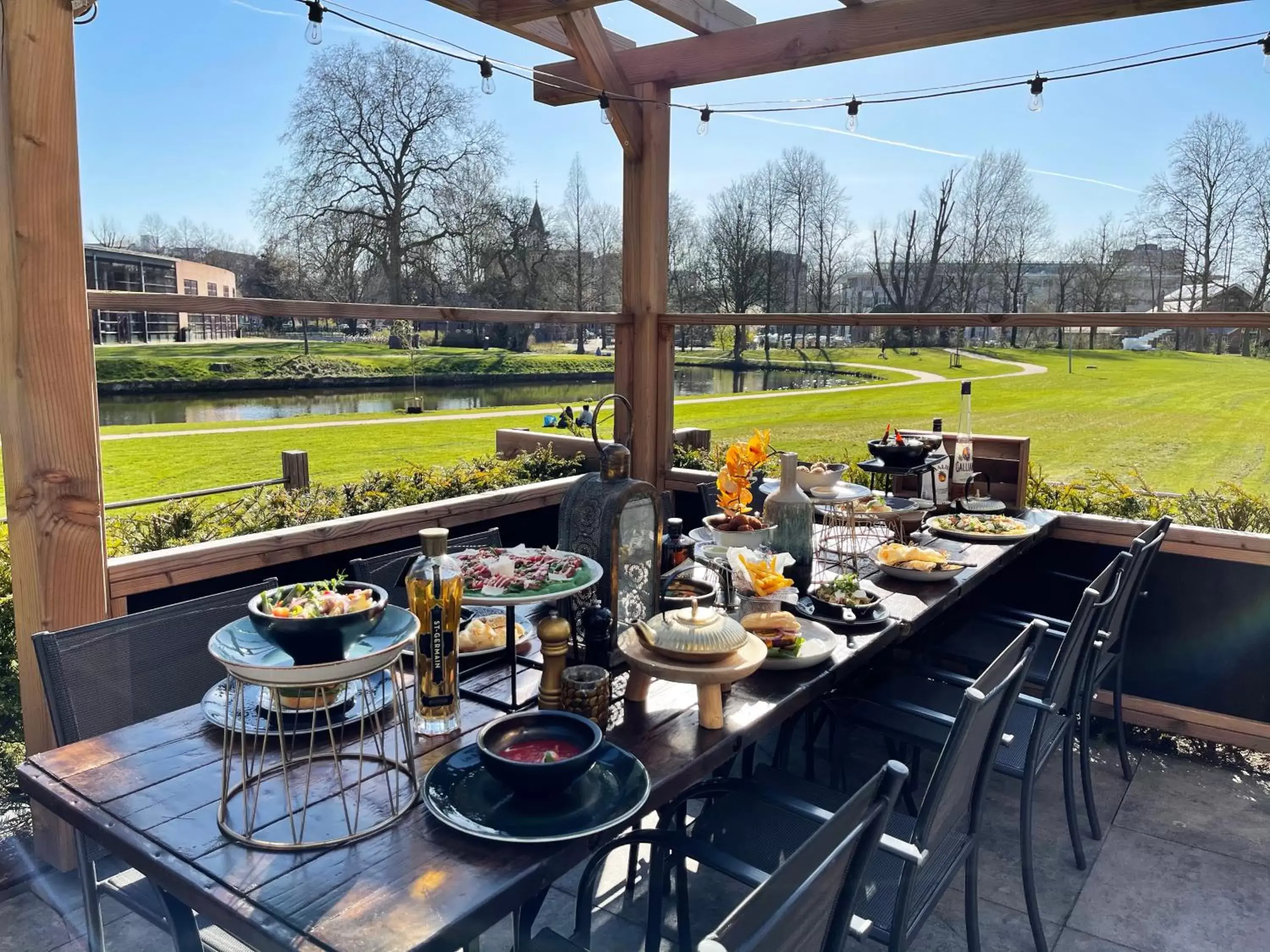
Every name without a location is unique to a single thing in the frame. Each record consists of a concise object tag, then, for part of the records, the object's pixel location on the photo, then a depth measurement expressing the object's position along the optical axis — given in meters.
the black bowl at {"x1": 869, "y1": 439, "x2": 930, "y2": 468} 3.00
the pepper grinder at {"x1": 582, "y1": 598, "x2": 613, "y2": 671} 1.73
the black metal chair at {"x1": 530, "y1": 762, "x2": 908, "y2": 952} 0.88
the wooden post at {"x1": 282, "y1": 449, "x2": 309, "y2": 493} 3.65
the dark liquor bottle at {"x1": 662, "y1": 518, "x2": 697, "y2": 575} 2.21
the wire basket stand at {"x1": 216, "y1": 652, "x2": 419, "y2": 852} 1.24
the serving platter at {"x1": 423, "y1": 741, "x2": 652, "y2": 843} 1.22
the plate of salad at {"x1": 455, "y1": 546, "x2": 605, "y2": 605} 1.64
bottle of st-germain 1.49
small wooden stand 1.57
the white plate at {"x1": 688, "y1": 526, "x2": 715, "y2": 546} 2.65
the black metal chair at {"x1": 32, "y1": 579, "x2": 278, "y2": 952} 1.68
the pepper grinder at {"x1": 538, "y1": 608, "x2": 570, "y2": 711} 1.57
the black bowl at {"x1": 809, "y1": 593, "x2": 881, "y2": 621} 2.21
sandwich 1.89
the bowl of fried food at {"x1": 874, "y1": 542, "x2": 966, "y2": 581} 2.57
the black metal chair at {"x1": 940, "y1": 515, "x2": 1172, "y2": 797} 2.61
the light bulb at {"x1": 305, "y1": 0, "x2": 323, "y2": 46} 2.70
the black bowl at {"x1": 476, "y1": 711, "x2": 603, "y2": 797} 1.25
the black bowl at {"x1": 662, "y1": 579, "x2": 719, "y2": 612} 1.94
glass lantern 1.84
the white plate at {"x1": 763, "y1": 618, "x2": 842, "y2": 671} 1.87
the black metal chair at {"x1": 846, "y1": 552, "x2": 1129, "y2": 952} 2.14
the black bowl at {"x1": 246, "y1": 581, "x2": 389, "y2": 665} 1.20
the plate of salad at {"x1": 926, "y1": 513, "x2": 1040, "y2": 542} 3.09
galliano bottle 3.48
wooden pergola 2.10
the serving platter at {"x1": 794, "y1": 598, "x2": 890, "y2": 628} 2.19
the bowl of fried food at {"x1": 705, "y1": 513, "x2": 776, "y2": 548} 2.38
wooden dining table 1.06
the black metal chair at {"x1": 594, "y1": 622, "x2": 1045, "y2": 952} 1.54
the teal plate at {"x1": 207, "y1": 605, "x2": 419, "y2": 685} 1.16
